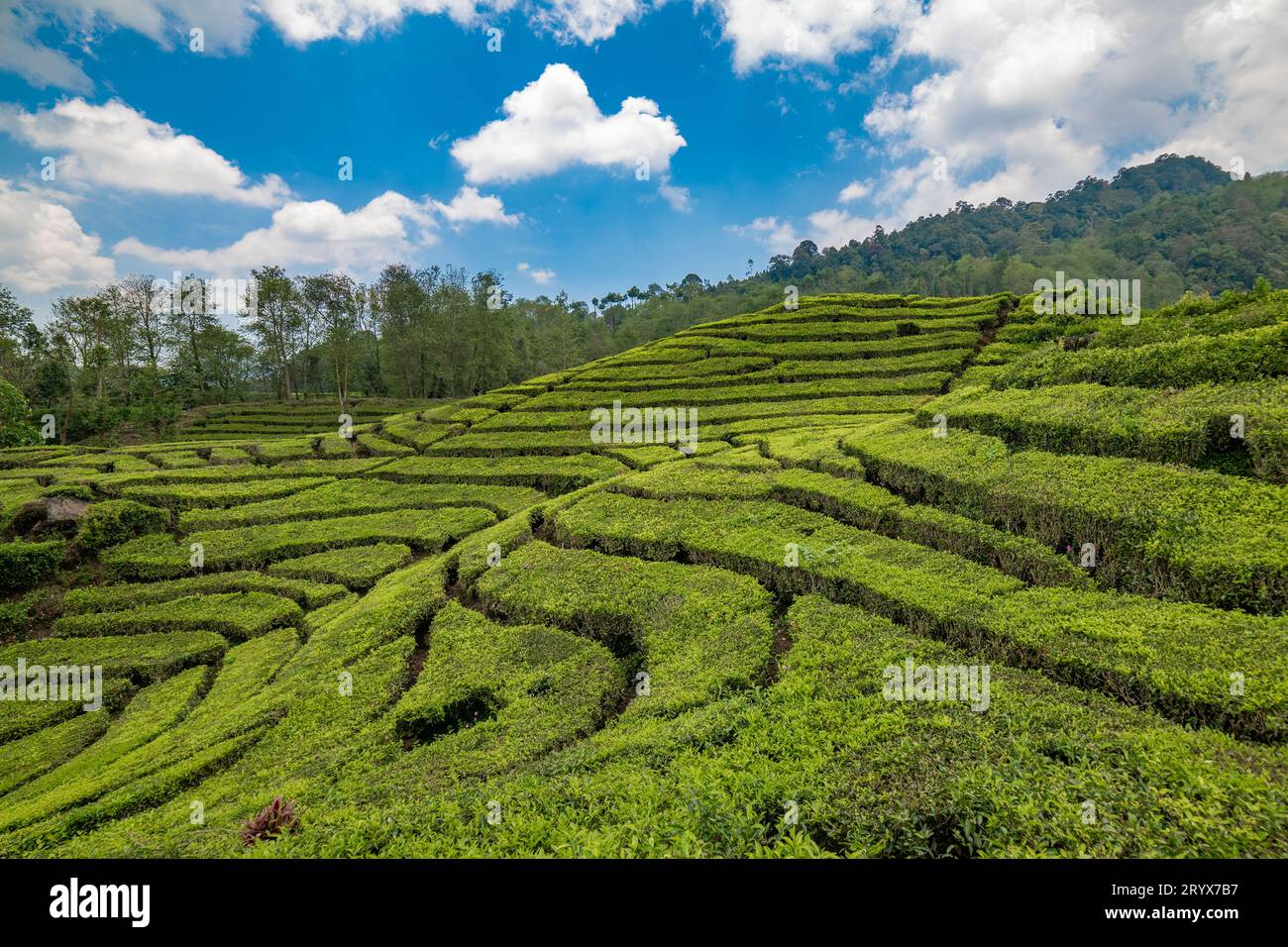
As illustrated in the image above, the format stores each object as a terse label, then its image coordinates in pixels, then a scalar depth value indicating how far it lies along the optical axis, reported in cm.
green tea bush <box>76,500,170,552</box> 1752
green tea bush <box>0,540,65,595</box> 1589
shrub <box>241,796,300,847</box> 522
